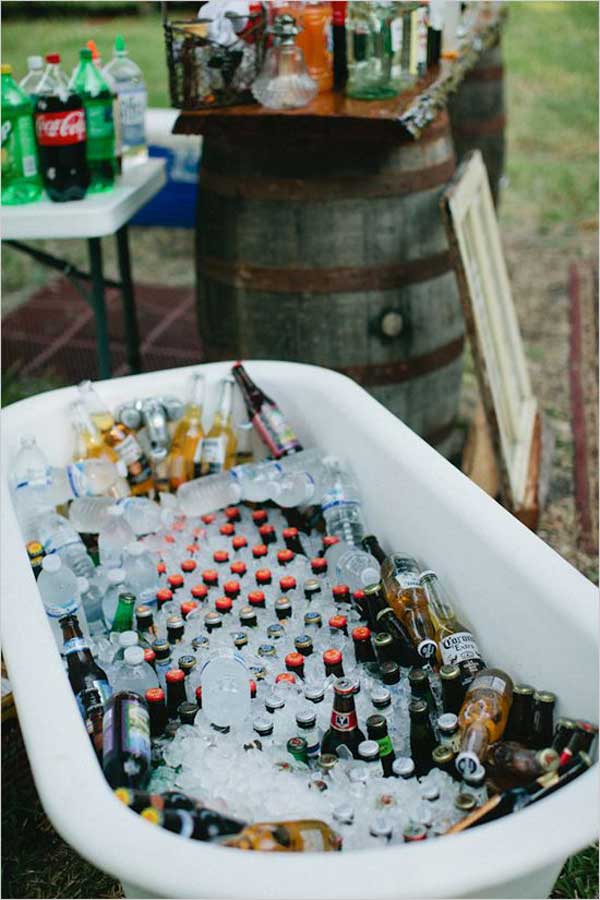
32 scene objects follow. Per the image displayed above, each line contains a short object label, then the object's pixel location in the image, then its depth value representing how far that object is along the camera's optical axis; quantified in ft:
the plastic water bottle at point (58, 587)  6.58
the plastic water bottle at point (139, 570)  7.14
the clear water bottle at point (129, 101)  10.51
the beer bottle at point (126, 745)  5.03
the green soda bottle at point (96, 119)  9.40
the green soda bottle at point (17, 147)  8.98
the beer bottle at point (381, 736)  5.35
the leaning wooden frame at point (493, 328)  9.28
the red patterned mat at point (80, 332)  13.89
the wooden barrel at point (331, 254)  9.02
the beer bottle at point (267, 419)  8.33
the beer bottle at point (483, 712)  5.32
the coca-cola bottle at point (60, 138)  8.98
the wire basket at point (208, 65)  8.59
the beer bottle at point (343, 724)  5.39
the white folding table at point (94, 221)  9.12
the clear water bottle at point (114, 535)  7.52
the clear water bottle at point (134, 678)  6.06
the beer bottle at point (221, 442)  8.42
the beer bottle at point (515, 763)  4.85
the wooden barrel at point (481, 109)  14.85
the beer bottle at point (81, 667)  5.78
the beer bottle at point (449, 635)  5.98
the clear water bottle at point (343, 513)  7.53
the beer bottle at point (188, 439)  8.48
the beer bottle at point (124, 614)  6.68
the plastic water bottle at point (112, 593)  6.83
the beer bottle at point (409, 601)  6.45
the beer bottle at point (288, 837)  4.43
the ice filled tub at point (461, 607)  3.92
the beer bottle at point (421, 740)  5.47
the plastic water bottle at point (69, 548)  7.15
